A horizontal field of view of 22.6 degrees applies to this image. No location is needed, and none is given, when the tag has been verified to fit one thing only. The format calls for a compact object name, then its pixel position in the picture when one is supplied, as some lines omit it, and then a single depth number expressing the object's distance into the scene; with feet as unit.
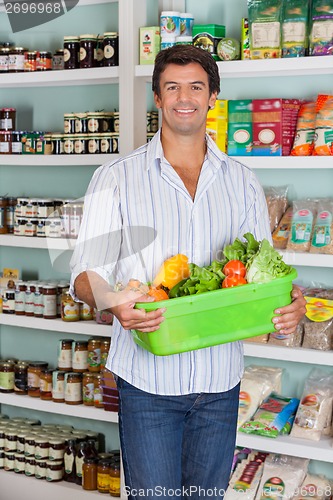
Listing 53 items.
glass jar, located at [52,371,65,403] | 11.78
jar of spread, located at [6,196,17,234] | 12.11
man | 6.57
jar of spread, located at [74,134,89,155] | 11.21
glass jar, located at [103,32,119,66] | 10.69
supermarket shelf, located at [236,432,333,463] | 9.61
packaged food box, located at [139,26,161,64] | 10.30
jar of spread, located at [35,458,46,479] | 11.94
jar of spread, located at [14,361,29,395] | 12.25
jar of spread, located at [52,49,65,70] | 11.63
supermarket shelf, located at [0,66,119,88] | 10.73
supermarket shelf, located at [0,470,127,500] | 11.53
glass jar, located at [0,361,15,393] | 12.34
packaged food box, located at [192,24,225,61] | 10.02
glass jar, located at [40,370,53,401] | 11.96
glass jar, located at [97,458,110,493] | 11.28
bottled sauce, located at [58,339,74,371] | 11.87
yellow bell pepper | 6.52
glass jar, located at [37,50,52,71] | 11.46
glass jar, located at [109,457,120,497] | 11.16
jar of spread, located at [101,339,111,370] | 11.40
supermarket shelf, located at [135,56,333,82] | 9.33
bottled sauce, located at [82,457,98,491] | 11.46
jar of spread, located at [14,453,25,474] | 12.20
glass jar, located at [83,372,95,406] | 11.46
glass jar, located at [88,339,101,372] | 11.51
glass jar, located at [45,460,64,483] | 11.84
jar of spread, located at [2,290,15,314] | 12.19
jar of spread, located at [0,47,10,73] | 11.73
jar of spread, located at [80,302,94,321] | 11.46
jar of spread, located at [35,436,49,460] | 11.87
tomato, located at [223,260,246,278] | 6.37
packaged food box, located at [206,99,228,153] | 10.09
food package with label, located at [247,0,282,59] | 9.61
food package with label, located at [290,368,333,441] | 9.82
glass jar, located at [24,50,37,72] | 11.57
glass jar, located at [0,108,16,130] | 11.98
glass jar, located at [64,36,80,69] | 11.10
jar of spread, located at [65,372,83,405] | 11.59
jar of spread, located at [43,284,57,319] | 11.71
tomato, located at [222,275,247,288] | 6.34
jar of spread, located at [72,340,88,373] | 11.68
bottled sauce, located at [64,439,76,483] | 11.71
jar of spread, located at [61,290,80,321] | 11.46
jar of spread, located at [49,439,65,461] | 11.79
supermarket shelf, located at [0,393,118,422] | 11.27
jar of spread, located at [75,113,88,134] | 11.20
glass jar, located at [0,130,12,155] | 11.94
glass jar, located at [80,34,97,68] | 10.93
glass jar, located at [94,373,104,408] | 11.38
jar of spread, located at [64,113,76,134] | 11.32
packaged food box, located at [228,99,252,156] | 10.03
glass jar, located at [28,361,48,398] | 12.11
